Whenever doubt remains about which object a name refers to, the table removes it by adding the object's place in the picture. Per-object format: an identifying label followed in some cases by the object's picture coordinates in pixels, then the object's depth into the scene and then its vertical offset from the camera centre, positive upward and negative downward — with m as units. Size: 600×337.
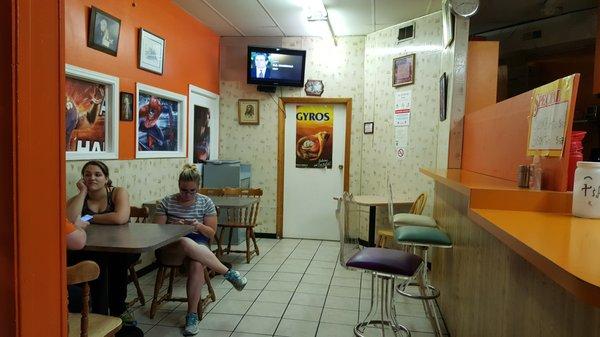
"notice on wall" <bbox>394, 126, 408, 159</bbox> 5.10 +0.12
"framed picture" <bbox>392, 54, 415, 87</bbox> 4.98 +0.95
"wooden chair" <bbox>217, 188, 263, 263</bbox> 4.68 -0.88
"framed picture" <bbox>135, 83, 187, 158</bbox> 4.09 +0.21
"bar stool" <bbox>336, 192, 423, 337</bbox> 2.29 -0.62
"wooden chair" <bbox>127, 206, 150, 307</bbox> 3.36 -1.04
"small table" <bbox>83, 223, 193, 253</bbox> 2.30 -0.56
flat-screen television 5.62 +1.06
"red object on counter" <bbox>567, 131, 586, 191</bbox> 1.75 +0.01
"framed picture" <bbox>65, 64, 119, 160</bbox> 3.18 +0.21
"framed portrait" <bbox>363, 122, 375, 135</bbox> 5.55 +0.27
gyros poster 5.84 +0.17
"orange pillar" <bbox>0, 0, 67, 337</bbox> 0.85 -0.06
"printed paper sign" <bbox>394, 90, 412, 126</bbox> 5.05 +0.51
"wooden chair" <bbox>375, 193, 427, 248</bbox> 4.47 -0.62
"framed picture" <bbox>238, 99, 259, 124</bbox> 5.89 +0.48
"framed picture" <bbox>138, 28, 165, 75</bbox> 3.95 +0.87
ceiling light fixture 4.54 +1.48
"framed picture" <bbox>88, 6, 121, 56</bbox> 3.26 +0.87
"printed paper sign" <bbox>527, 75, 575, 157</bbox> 1.58 +0.15
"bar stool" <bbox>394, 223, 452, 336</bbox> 2.78 -0.57
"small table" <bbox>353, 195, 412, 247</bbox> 4.67 -0.59
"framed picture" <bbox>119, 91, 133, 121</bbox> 3.72 +0.31
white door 5.83 -0.60
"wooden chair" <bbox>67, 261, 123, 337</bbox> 1.71 -0.80
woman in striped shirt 3.04 -0.69
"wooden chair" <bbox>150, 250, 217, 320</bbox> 3.12 -1.05
